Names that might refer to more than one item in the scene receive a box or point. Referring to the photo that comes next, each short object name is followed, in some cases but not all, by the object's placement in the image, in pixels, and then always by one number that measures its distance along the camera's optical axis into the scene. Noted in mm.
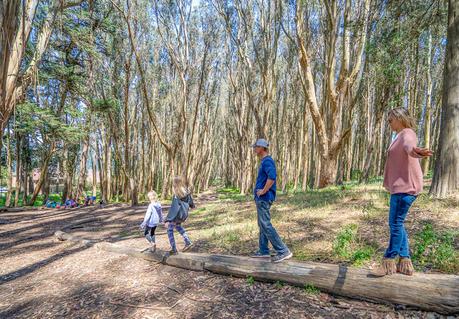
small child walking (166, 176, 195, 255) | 5107
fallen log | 2782
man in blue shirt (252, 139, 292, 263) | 4070
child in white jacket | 5500
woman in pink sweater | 2939
